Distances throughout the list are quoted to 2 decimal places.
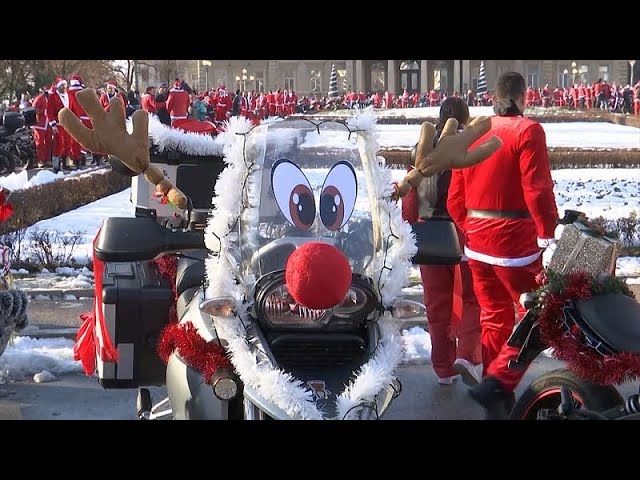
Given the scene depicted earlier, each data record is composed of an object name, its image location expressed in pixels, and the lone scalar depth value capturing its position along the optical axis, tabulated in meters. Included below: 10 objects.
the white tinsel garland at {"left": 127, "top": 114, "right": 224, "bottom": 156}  4.88
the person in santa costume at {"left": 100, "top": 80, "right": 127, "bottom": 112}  19.81
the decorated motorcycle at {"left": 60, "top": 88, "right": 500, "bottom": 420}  2.95
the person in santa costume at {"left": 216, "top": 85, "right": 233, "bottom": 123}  31.88
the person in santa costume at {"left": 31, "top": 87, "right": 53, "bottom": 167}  18.02
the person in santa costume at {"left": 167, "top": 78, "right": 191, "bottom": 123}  19.52
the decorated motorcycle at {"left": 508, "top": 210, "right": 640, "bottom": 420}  3.37
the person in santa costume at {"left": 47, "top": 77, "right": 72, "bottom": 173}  17.83
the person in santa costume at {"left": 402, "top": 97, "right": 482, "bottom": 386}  5.70
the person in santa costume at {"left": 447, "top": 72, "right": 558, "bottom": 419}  4.81
